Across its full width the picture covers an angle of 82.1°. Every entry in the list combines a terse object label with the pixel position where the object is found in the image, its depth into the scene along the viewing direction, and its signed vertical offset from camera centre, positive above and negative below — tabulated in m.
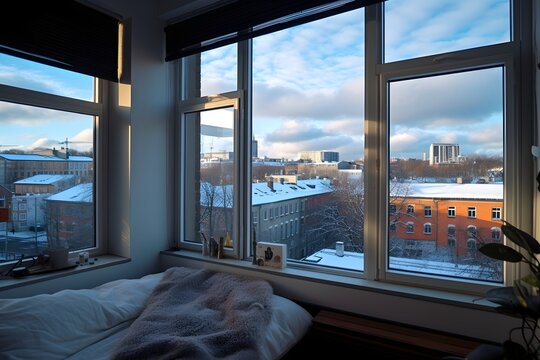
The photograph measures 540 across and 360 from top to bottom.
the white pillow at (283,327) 1.64 -0.84
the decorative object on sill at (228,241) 2.61 -0.50
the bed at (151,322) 1.49 -0.77
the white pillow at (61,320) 1.47 -0.75
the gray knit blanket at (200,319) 1.48 -0.77
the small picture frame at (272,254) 2.25 -0.54
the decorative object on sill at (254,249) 2.36 -0.52
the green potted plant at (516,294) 0.94 -0.36
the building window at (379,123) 1.73 +0.39
